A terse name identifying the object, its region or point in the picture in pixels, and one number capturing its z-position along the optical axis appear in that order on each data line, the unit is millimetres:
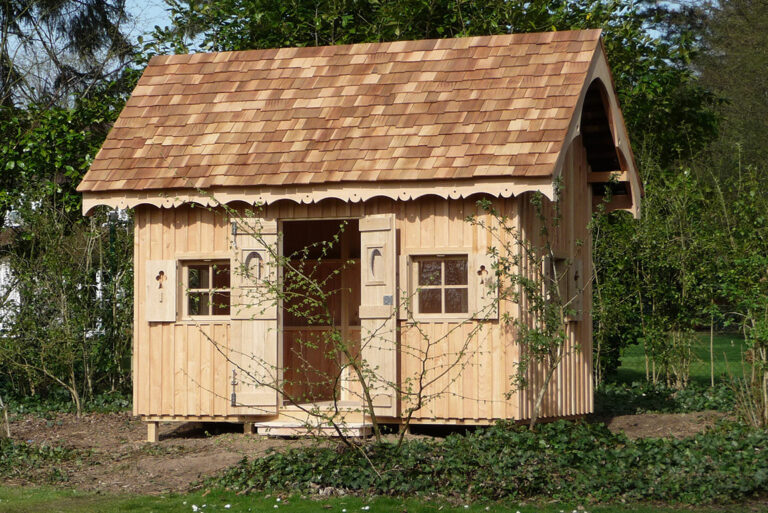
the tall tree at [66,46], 23969
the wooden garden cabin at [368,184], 11344
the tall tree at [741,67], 30891
